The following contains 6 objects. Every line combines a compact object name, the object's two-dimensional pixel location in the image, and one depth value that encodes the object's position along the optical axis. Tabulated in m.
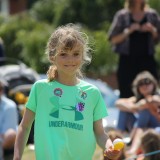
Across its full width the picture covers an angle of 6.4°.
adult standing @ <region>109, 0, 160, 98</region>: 17.36
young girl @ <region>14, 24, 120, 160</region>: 8.45
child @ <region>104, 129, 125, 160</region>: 12.96
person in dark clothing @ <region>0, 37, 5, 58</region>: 19.98
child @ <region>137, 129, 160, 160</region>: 13.03
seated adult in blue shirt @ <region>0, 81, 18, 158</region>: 14.93
